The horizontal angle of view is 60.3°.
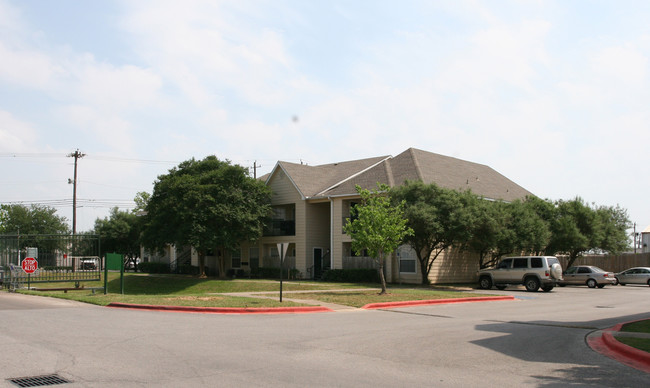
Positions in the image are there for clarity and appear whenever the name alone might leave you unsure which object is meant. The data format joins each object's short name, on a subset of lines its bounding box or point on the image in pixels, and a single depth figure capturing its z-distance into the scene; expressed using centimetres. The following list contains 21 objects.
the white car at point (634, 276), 3931
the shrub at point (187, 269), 4697
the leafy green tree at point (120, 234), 6319
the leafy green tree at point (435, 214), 2939
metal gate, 2455
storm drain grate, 727
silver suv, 2989
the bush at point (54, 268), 2458
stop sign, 2264
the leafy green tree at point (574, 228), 3747
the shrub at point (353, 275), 3450
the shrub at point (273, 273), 3853
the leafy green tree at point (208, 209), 3550
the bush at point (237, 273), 4262
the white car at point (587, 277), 3578
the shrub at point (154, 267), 5128
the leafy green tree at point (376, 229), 2389
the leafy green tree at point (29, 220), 6512
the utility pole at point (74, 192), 5175
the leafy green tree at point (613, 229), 4022
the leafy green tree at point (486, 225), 3042
